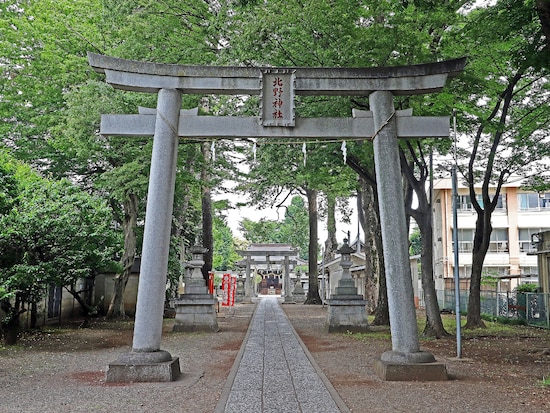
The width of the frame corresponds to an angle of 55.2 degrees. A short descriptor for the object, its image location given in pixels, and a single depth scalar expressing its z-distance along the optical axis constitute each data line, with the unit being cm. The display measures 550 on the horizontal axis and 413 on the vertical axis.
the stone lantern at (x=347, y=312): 1688
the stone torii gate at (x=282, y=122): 879
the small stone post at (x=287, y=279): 4175
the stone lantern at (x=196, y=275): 1783
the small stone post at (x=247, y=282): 4200
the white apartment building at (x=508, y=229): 3450
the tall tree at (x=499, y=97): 985
